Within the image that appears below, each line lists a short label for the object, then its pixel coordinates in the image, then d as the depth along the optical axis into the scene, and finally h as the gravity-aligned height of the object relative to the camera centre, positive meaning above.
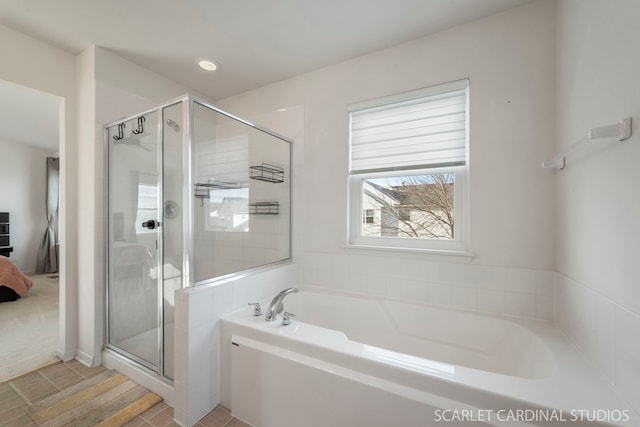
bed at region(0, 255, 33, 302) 3.27 -0.88
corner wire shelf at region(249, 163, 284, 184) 2.46 +0.39
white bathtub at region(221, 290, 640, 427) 0.95 -0.74
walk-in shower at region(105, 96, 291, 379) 1.67 +0.03
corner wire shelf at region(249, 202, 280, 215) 2.44 +0.05
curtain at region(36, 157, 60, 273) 4.99 -0.29
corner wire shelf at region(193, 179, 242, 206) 1.71 +0.20
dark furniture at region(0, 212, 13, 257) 4.59 -0.35
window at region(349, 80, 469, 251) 1.88 +0.35
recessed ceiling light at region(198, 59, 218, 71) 2.25 +1.32
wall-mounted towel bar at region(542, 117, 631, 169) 0.93 +0.30
